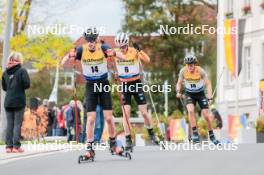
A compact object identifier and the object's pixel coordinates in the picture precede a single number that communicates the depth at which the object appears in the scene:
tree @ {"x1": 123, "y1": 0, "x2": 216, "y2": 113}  75.88
